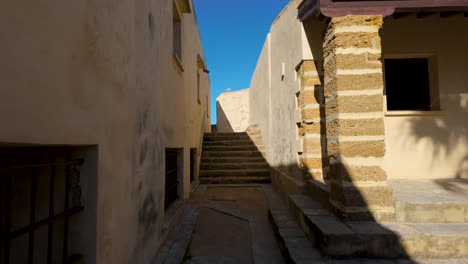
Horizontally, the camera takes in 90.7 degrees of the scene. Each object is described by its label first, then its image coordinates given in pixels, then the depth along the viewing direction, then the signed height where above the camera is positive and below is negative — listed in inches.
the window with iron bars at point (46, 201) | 55.9 -14.3
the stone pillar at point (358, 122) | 107.2 +10.4
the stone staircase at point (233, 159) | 298.0 -20.8
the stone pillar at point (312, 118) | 159.6 +18.2
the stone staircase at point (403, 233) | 92.7 -37.0
